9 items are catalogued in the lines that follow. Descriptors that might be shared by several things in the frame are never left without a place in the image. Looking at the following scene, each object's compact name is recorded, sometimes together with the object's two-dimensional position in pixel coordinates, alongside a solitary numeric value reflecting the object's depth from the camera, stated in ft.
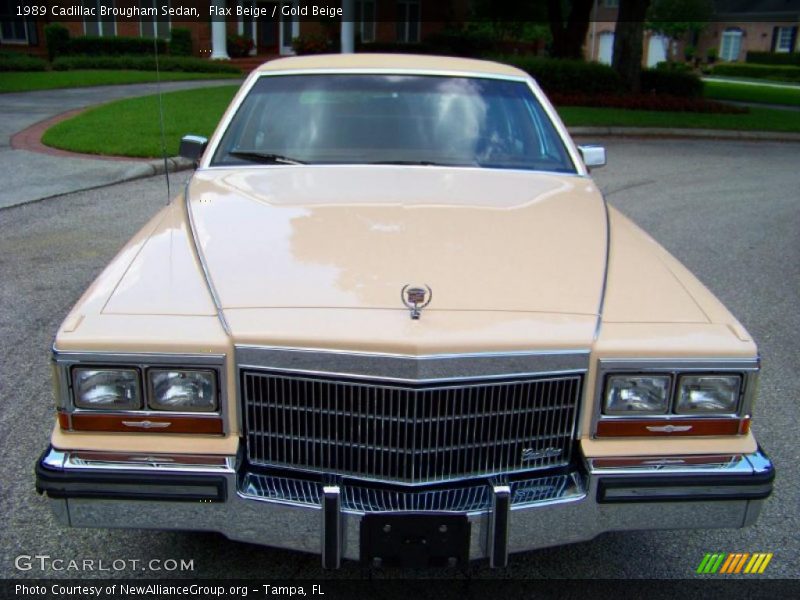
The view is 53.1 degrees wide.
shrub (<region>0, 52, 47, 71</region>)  75.87
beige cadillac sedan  7.33
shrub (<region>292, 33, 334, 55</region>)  93.66
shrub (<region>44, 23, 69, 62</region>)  88.17
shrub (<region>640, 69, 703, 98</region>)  64.39
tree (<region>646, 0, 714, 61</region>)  151.84
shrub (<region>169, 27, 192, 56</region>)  90.94
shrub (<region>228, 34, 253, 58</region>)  95.81
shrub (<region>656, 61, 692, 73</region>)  66.16
